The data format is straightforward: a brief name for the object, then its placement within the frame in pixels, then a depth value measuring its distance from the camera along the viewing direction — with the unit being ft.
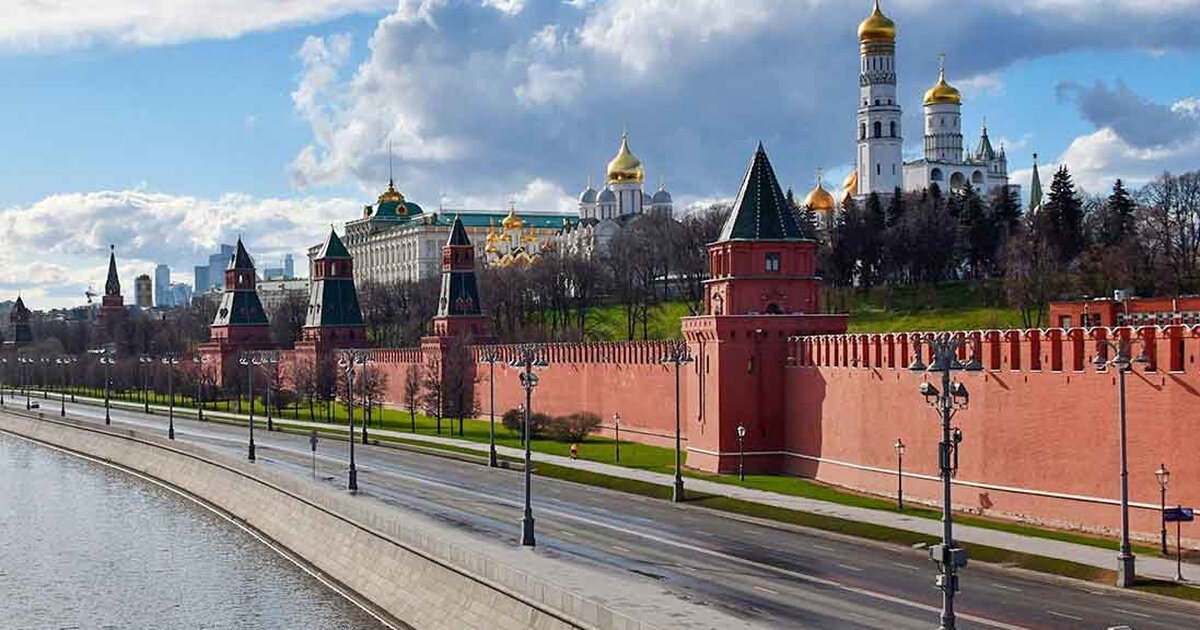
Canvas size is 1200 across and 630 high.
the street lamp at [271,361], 350.23
